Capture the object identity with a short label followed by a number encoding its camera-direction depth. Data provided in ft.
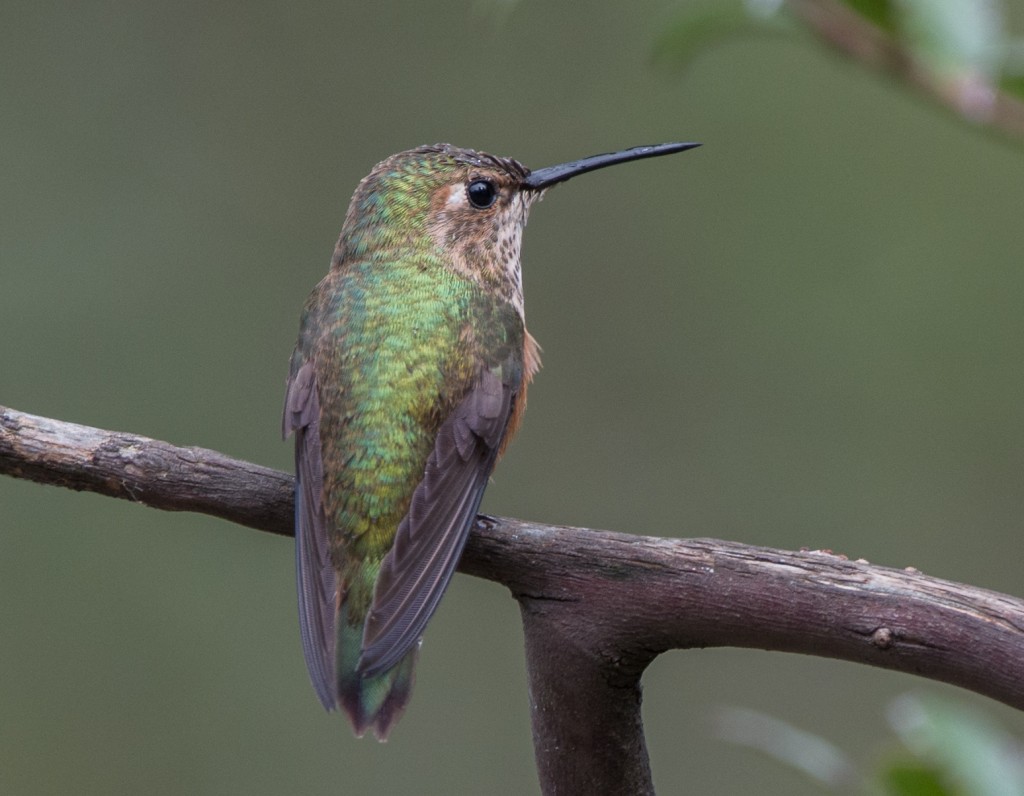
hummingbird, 15.38
